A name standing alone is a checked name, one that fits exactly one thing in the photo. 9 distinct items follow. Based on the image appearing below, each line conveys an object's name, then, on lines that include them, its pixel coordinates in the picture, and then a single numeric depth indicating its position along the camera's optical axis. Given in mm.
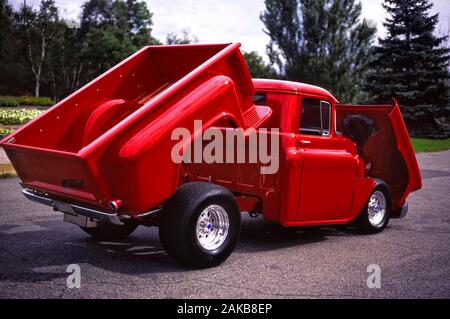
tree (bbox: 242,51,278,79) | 46881
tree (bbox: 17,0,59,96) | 50281
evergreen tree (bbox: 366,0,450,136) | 30047
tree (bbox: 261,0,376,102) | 32938
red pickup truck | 4184
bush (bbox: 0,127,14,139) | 13153
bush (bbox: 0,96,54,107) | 32078
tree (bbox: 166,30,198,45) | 59875
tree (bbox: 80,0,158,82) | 43688
